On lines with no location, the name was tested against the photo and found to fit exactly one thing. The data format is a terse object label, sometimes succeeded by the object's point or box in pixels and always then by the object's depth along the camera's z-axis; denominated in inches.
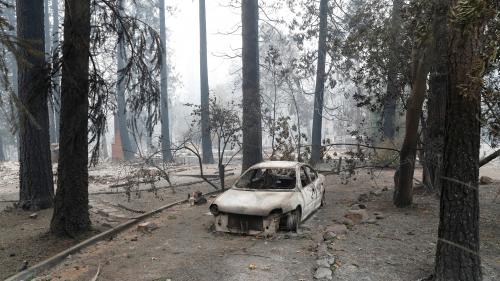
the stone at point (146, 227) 328.5
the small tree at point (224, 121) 528.1
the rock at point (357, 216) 344.8
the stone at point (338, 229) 302.3
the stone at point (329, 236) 286.5
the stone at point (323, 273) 214.2
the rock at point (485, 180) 497.1
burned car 292.4
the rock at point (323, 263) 229.8
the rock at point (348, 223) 325.4
